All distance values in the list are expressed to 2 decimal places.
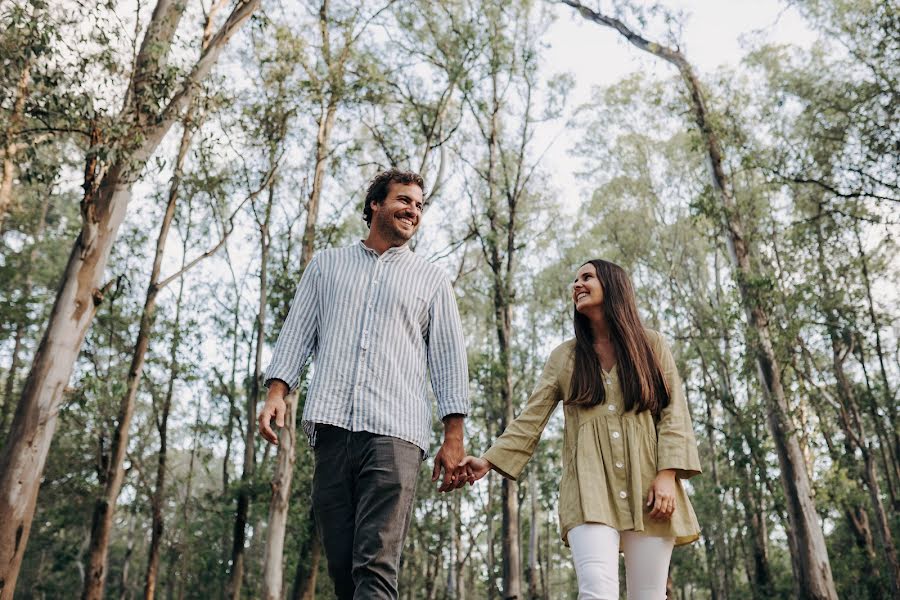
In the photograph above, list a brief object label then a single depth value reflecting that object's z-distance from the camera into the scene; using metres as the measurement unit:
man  2.66
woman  2.93
